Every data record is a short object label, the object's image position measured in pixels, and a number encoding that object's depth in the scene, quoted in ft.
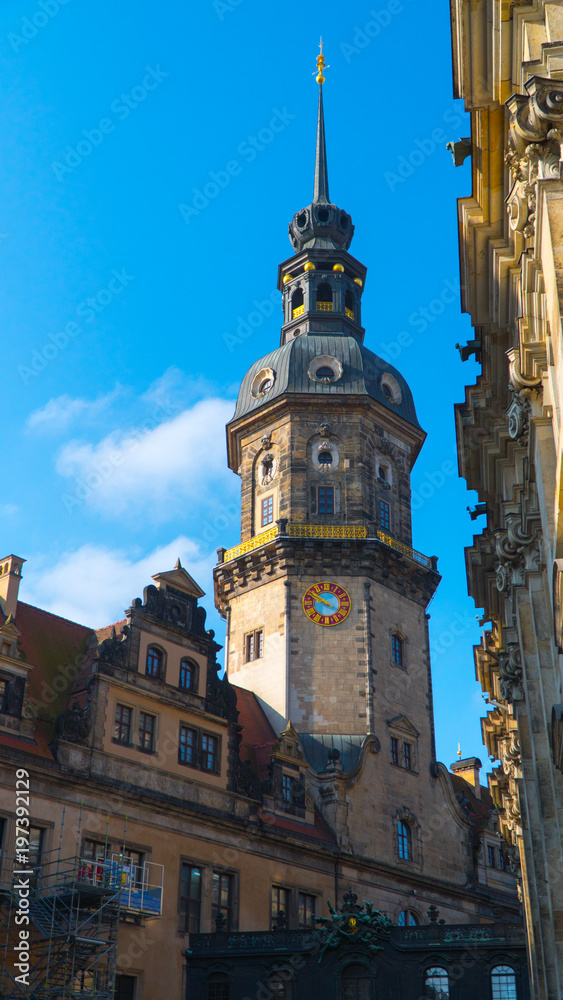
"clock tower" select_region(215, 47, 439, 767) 144.87
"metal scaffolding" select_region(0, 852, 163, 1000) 87.81
